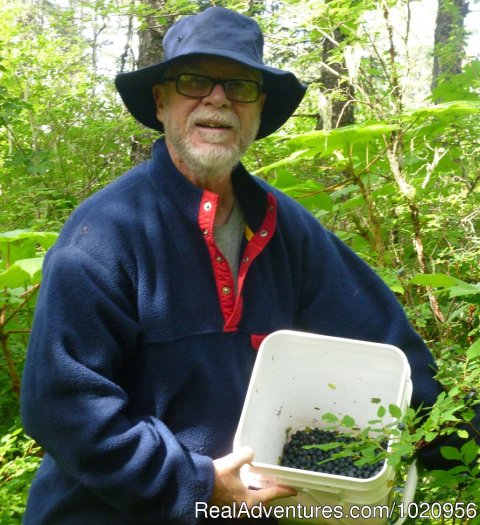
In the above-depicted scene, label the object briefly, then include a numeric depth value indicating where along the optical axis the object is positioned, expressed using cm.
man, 173
